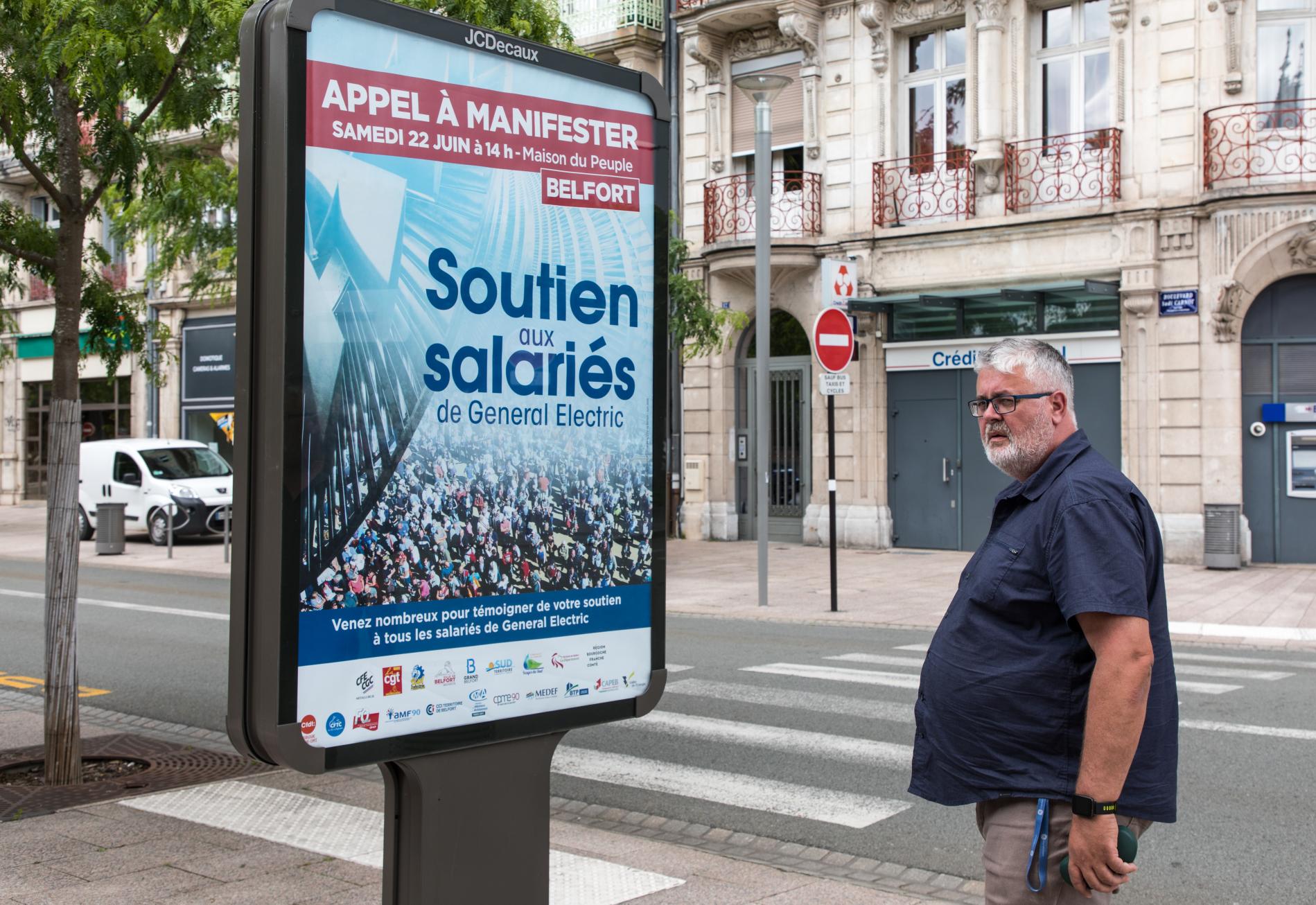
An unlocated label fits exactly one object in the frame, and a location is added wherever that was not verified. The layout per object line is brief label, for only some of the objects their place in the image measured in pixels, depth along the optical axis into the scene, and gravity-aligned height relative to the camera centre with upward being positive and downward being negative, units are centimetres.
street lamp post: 1483 +252
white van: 2462 -31
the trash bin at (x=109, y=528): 2261 -101
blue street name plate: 1853 +224
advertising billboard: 301 +19
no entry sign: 1388 +130
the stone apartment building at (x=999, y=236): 1841 +337
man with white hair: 277 -42
